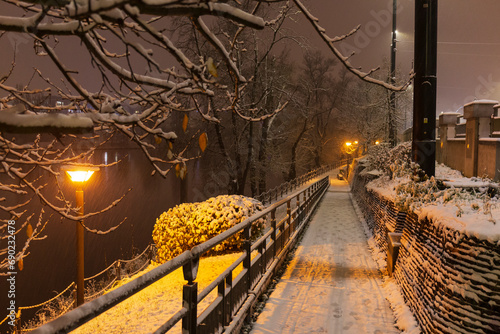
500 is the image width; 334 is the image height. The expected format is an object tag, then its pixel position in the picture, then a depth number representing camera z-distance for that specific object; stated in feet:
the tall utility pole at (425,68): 23.36
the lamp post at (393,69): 63.62
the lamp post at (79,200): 23.09
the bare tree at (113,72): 6.49
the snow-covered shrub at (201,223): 29.37
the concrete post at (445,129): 51.55
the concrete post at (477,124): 37.01
